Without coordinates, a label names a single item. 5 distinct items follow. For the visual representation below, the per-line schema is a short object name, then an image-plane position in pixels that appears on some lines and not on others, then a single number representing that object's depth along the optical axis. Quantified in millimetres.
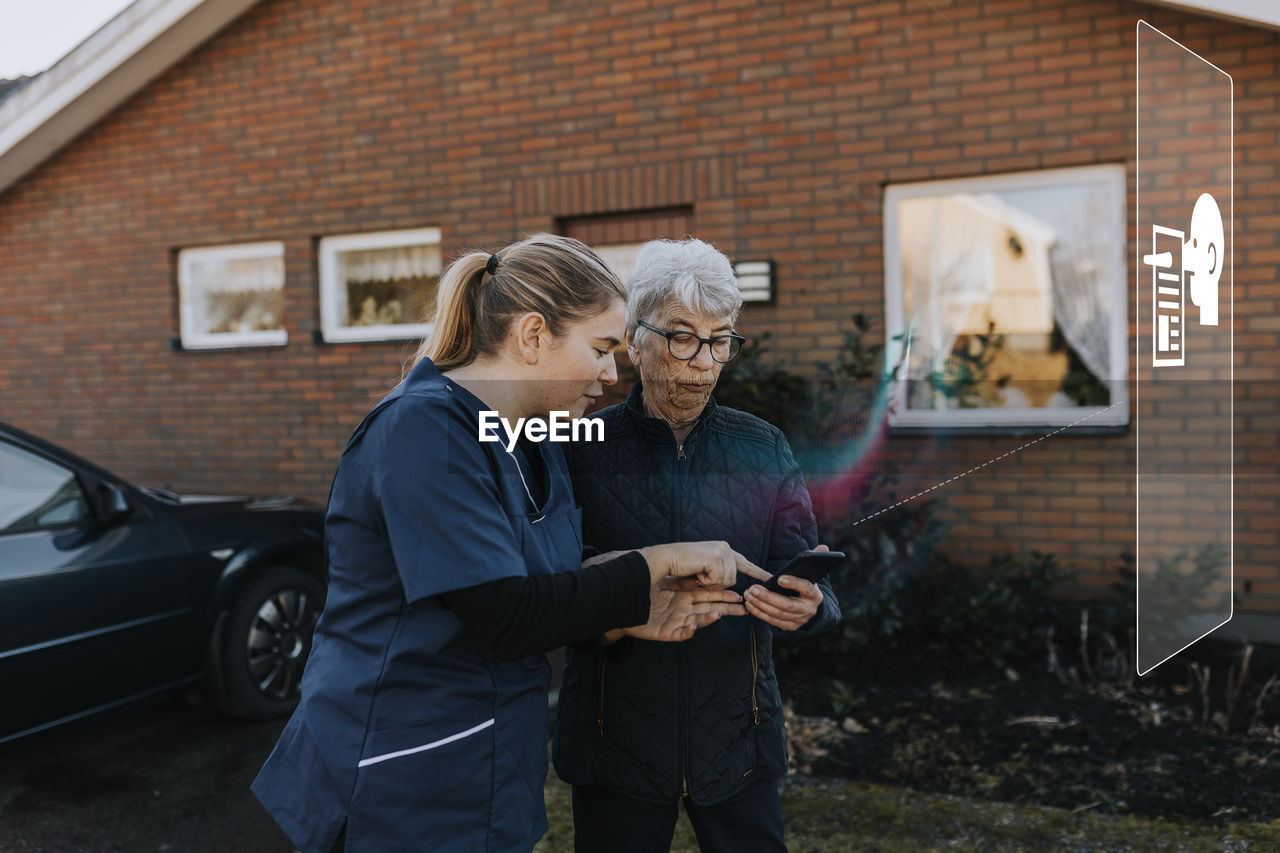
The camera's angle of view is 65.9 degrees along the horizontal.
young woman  1445
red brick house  5492
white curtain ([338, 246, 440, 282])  7473
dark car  3637
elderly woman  1885
